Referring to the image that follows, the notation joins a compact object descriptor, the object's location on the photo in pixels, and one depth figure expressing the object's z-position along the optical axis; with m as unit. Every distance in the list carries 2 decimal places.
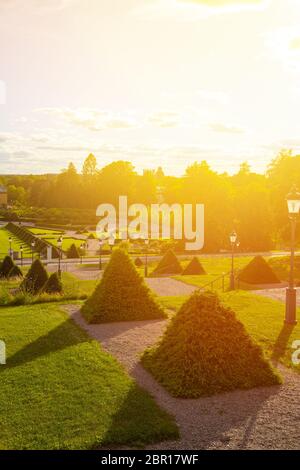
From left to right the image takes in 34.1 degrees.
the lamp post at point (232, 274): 27.59
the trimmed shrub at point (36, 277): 25.01
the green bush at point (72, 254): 47.81
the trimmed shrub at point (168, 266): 36.72
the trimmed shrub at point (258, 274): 29.91
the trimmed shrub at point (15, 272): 32.59
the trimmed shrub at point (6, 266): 33.22
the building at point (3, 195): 133.12
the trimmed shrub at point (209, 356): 10.93
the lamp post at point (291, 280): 16.94
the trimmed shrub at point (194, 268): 34.84
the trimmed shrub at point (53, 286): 23.58
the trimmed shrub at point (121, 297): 17.27
